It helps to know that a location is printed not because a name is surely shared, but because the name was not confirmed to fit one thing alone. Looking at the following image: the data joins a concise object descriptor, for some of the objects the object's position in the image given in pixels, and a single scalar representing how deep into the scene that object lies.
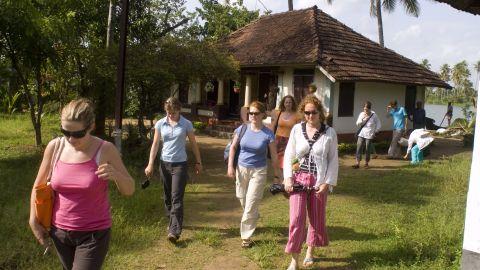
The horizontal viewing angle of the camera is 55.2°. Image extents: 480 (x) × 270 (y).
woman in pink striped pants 4.58
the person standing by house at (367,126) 11.20
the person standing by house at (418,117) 15.23
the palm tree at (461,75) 82.19
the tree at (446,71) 92.46
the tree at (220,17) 26.72
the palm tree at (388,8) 28.40
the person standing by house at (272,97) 17.41
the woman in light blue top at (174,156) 5.67
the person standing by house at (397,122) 13.14
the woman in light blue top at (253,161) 5.49
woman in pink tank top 3.00
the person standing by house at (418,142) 12.45
